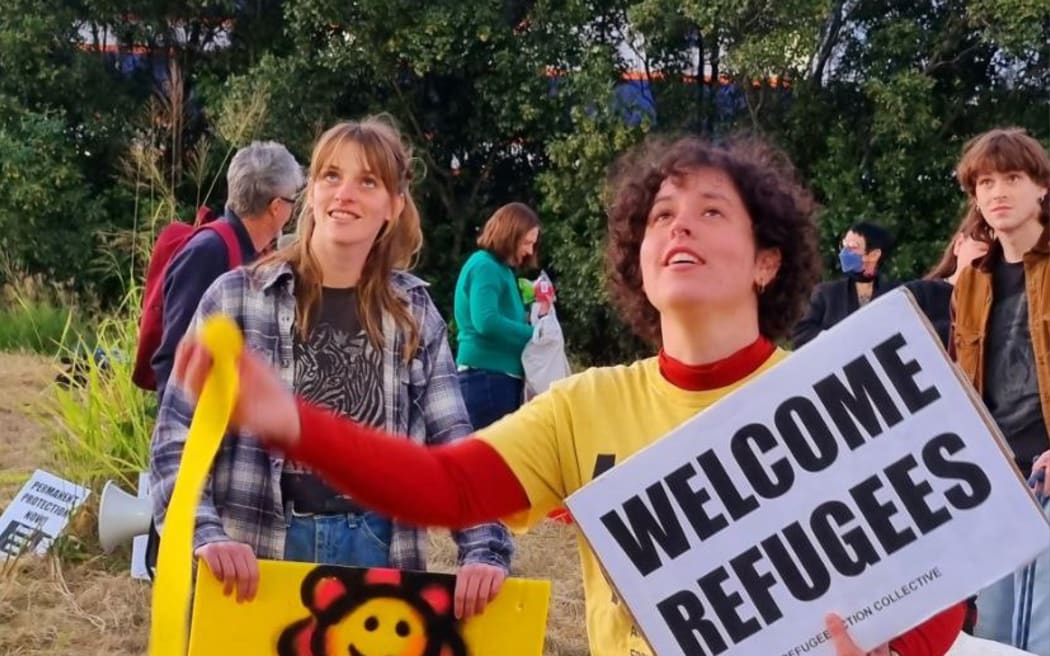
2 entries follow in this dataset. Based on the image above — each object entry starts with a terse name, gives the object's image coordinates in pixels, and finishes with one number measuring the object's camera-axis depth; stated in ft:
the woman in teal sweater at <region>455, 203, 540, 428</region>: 21.02
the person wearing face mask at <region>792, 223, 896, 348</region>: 18.72
